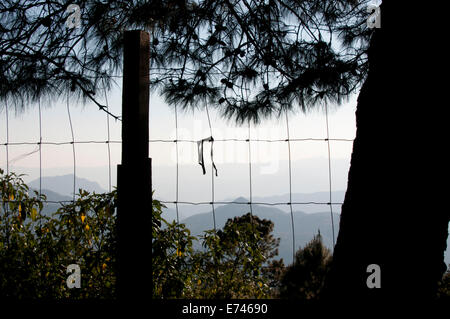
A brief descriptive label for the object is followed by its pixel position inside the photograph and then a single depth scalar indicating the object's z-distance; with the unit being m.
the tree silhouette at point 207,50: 2.38
